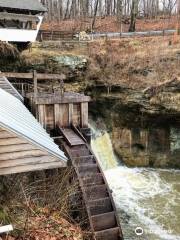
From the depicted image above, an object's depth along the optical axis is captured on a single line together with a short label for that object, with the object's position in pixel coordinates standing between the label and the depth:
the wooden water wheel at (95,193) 10.55
